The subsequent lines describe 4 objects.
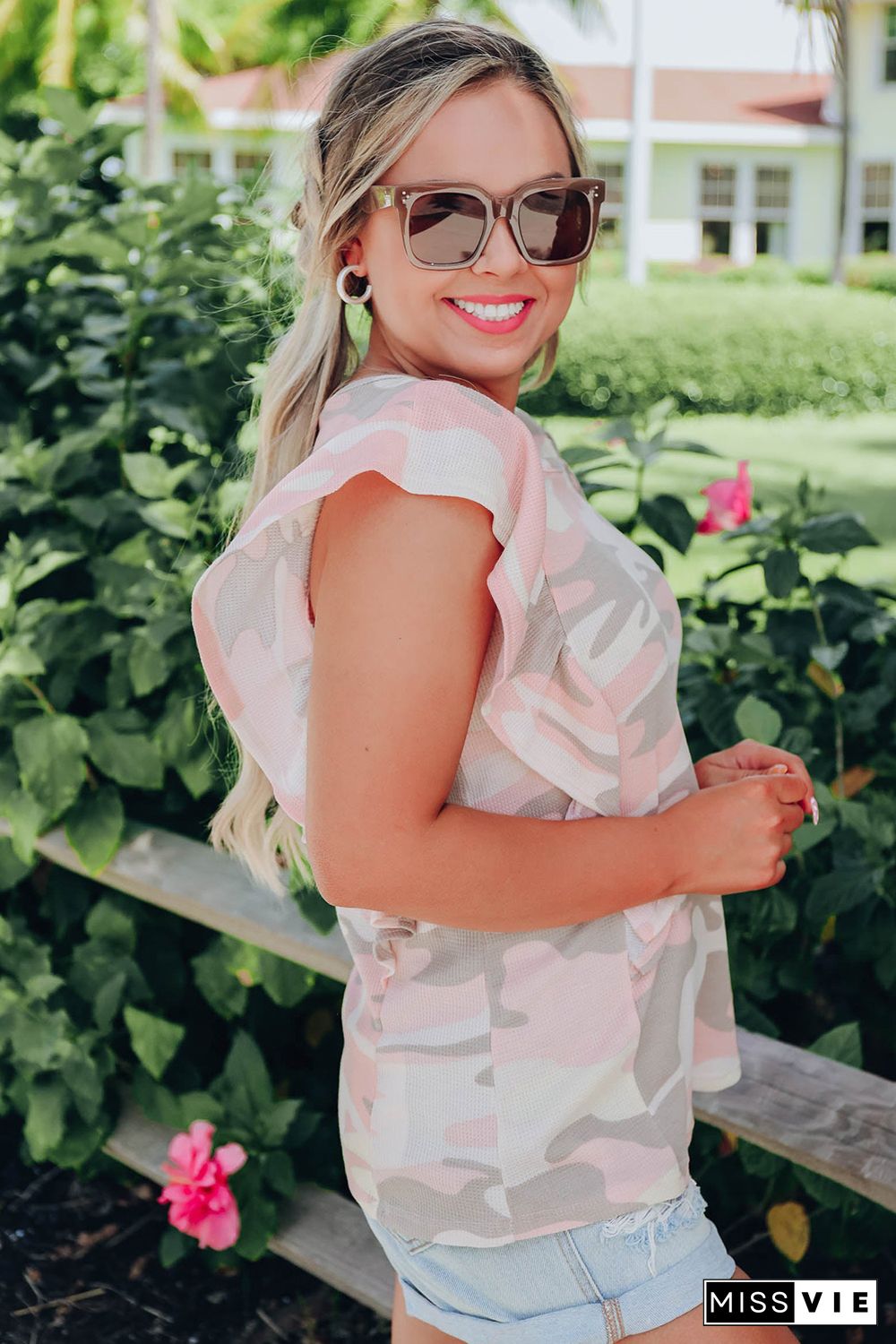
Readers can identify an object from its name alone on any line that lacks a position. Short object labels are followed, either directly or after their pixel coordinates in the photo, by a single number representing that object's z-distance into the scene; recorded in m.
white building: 30.56
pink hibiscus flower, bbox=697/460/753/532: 2.53
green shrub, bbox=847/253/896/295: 24.42
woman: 1.12
